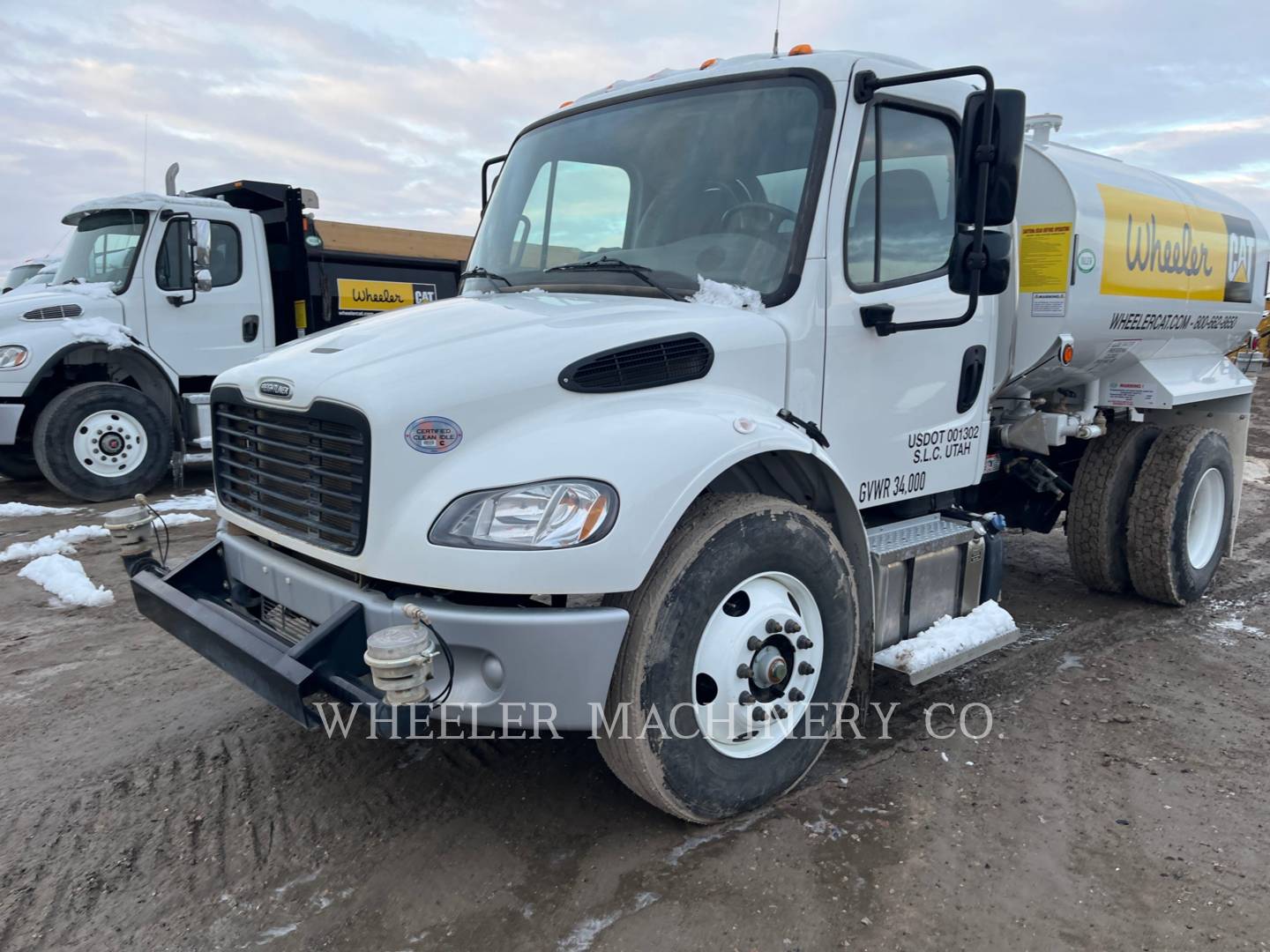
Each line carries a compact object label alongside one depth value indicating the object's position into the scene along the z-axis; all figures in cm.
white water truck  265
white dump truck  841
